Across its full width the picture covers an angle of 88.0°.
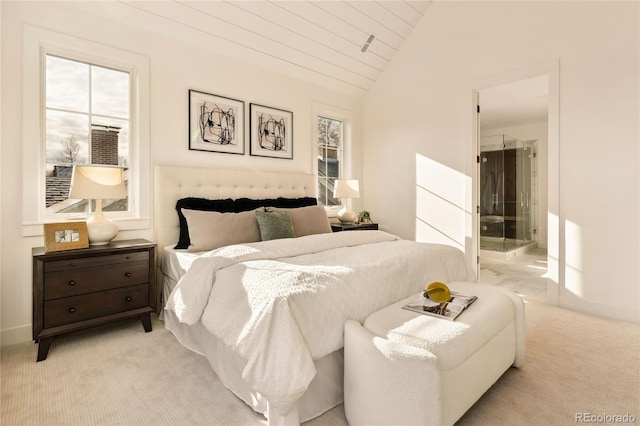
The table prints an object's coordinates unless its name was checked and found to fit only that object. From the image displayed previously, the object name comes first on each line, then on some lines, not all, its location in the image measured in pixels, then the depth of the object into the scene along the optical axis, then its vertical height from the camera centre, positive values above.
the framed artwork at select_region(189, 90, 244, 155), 3.22 +0.89
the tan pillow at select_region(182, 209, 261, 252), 2.64 -0.15
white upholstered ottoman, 1.25 -0.63
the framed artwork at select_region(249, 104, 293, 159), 3.66 +0.91
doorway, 5.50 +0.48
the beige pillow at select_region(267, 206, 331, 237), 3.09 -0.08
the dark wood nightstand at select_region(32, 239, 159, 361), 2.13 -0.54
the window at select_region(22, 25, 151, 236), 2.40 +0.71
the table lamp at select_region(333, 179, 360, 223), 4.17 +0.24
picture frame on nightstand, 2.22 -0.17
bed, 1.39 -0.43
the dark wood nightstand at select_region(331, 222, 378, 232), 3.97 -0.18
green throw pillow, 2.78 -0.13
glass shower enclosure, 5.84 +0.35
